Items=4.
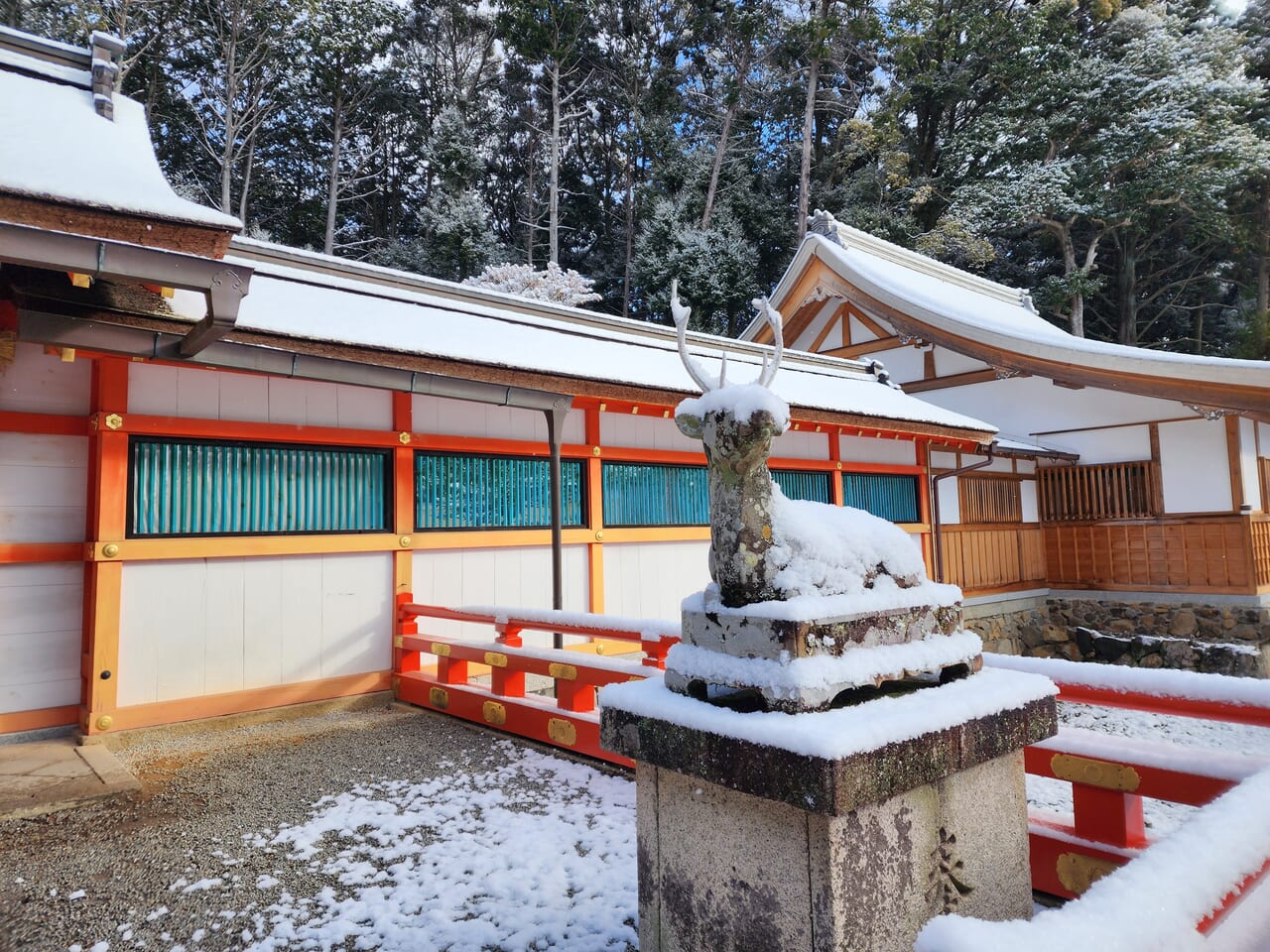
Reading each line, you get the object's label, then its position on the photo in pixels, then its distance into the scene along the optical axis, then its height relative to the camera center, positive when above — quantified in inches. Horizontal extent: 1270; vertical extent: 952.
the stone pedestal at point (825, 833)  50.6 -25.3
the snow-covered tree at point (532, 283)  695.1 +247.5
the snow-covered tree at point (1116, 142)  703.1 +396.4
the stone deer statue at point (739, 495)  59.1 +2.7
